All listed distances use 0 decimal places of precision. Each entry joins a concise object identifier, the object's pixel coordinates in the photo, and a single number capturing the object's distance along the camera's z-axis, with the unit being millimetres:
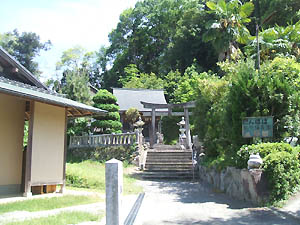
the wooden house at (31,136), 9438
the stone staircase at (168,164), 15660
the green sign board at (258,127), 9227
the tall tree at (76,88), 25605
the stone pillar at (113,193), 4453
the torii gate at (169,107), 20516
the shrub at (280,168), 7781
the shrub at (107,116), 21344
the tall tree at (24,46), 38031
